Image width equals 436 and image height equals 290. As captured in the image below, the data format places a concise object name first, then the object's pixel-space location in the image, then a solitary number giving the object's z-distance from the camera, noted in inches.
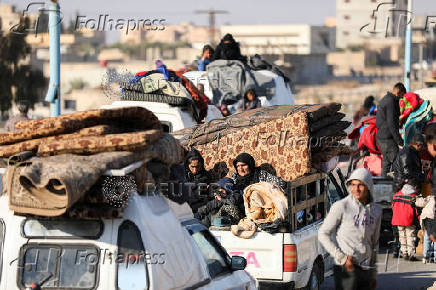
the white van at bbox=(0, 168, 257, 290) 252.5
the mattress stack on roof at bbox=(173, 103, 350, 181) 472.1
